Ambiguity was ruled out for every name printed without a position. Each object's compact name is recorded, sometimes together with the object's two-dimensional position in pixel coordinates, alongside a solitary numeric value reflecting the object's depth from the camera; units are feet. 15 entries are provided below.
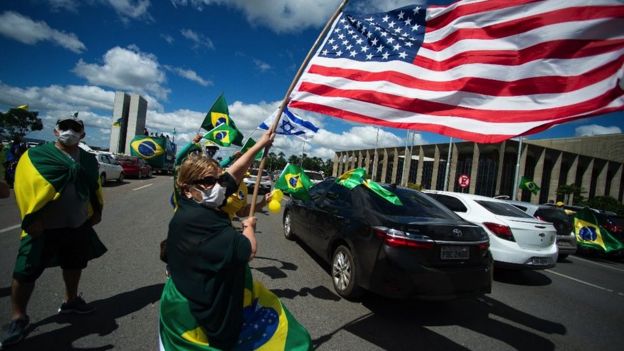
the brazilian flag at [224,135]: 19.20
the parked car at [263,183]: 56.05
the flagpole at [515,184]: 80.83
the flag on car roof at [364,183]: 13.57
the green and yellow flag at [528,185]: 64.56
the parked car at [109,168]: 51.44
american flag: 7.23
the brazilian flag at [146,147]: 13.11
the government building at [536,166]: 136.32
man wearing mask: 8.75
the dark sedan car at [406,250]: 11.54
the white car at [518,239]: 18.25
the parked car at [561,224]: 25.94
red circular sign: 75.75
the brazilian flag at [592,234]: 30.40
